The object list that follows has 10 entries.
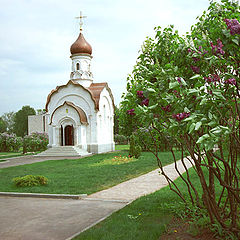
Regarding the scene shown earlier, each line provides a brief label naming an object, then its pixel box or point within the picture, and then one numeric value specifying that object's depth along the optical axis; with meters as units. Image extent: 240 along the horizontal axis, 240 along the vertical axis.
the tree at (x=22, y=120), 60.00
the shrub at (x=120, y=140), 50.70
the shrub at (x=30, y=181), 9.65
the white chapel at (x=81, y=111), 25.83
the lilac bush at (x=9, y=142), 32.00
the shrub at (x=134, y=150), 19.11
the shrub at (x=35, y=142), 29.02
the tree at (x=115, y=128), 52.74
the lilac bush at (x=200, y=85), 3.46
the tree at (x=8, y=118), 86.15
